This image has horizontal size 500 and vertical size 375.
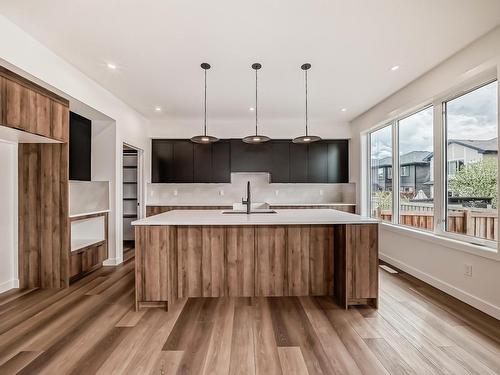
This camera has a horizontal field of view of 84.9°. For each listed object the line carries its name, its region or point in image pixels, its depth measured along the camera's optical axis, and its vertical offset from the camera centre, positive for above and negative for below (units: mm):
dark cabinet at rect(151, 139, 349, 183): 5637 +573
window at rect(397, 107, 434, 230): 3549 +258
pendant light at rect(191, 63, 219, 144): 3328 +603
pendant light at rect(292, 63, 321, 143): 3336 +601
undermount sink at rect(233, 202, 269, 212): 3947 -280
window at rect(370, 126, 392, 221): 4504 +251
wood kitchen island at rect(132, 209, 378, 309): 2930 -769
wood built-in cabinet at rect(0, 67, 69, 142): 2475 +822
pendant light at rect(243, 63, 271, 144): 3349 +602
